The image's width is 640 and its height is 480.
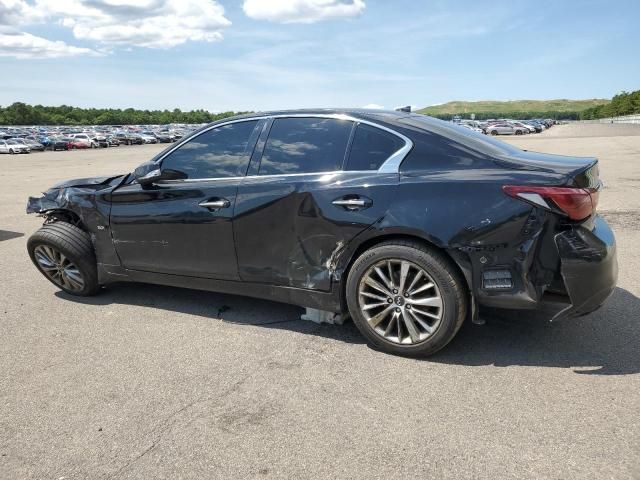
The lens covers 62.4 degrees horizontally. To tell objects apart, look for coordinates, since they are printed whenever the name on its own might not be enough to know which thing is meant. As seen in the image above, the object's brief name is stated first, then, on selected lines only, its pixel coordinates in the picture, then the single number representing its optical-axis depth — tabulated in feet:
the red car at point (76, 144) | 181.16
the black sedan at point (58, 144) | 175.63
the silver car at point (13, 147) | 154.40
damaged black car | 10.39
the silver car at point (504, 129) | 208.64
